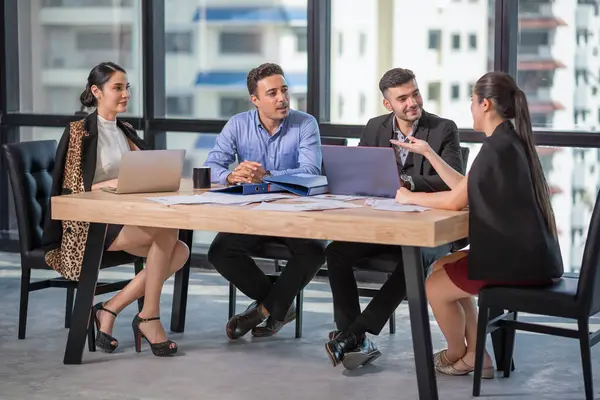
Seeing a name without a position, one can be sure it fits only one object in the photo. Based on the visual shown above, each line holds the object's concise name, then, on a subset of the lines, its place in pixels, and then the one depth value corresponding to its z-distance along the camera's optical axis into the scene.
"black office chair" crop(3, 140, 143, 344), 6.06
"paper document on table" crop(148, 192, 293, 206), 5.27
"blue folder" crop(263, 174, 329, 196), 5.60
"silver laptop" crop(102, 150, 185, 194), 5.52
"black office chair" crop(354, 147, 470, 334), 5.68
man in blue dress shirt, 6.06
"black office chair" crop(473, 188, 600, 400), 4.82
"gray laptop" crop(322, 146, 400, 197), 5.31
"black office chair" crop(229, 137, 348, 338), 6.15
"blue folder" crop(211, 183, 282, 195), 5.60
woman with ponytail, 4.87
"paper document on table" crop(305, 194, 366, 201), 5.46
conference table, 4.68
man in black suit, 5.48
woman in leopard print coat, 5.90
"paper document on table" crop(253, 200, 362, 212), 5.00
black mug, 5.91
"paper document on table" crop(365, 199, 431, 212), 4.99
